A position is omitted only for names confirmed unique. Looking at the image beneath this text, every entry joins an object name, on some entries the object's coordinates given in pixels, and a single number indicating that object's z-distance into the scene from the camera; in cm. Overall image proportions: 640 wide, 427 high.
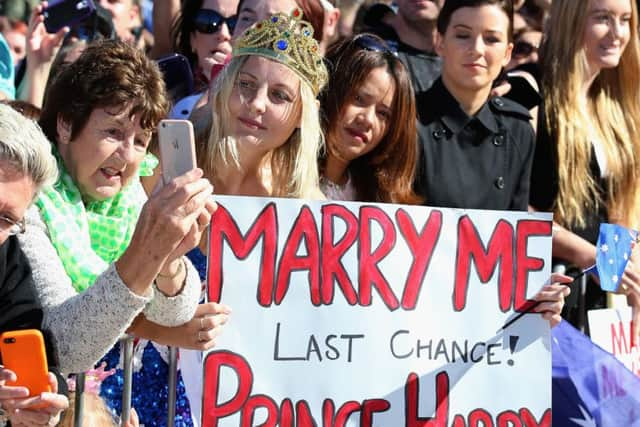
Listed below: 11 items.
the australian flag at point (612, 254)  659
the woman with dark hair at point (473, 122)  732
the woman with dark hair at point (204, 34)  792
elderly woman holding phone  435
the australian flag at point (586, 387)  661
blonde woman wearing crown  609
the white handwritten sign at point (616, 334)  734
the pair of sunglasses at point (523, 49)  961
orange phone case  410
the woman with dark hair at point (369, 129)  681
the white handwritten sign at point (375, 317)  535
